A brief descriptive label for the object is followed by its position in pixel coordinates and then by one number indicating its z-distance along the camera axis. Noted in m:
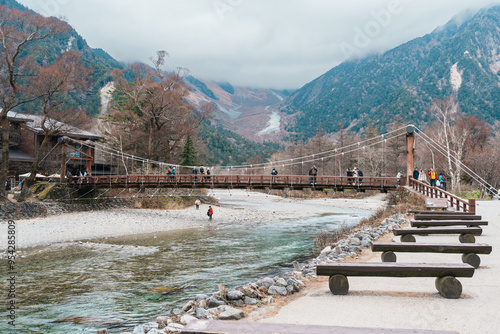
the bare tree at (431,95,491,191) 35.94
